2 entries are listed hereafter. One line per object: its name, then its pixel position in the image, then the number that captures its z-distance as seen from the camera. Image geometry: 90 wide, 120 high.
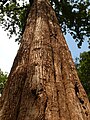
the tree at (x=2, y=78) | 12.99
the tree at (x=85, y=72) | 10.13
